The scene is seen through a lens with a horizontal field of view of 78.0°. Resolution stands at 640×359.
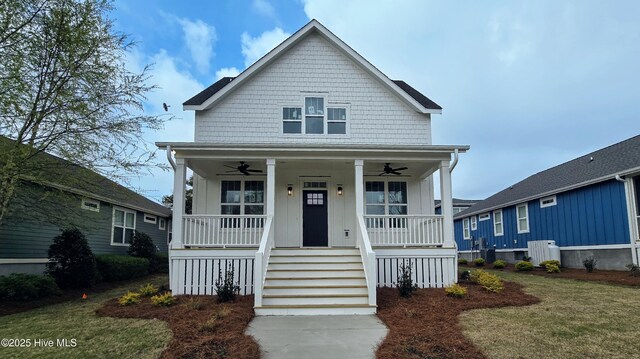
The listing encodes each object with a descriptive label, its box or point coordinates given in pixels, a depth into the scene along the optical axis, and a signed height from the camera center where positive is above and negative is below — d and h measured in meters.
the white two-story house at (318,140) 10.87 +2.71
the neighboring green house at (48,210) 8.89 +0.63
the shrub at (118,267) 12.92 -1.15
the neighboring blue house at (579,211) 11.89 +0.75
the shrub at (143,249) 16.28 -0.65
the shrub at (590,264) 12.33 -1.06
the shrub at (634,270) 10.67 -1.08
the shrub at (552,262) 13.72 -1.08
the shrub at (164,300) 7.68 -1.31
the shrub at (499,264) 16.27 -1.37
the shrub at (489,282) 8.59 -1.14
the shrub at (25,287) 8.94 -1.24
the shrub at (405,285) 8.27 -1.14
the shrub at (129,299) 7.94 -1.34
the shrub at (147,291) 8.67 -1.27
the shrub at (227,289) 7.96 -1.15
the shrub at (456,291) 8.09 -1.23
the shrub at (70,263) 11.30 -0.84
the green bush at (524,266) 14.28 -1.27
